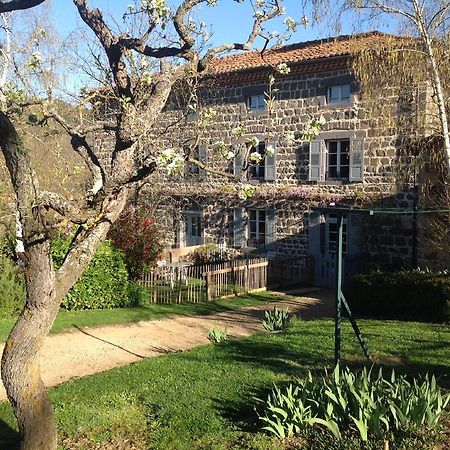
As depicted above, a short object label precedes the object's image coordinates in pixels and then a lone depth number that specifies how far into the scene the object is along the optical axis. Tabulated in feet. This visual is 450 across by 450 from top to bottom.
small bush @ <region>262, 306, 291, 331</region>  31.89
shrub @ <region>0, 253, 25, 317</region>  38.17
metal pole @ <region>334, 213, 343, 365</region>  21.09
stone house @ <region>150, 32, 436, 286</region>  50.72
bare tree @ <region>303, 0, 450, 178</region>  29.35
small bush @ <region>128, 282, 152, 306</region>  43.24
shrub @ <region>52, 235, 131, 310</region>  40.29
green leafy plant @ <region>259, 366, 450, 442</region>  15.10
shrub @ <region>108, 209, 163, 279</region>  45.37
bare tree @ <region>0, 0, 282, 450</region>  13.80
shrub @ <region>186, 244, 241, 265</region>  60.34
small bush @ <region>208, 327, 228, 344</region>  28.91
